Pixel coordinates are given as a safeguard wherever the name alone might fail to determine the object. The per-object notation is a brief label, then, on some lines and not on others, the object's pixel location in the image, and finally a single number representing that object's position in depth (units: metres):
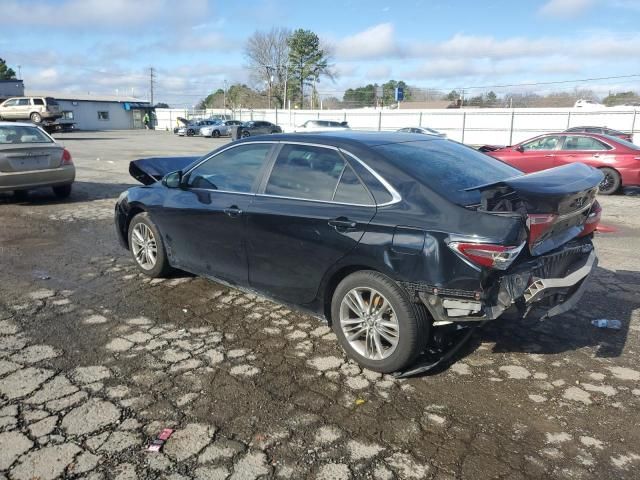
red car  11.79
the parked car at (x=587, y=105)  38.28
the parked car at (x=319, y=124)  29.41
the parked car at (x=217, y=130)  42.56
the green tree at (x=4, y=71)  73.44
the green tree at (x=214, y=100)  100.00
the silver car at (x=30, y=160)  8.80
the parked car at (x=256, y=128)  38.69
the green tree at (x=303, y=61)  71.69
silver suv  36.59
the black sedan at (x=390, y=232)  3.09
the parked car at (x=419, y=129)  27.81
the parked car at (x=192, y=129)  44.79
